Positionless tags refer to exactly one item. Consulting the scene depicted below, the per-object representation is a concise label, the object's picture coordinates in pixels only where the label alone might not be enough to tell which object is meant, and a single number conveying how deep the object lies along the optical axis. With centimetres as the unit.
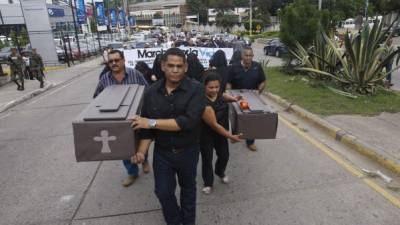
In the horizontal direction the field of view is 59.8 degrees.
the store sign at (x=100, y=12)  4262
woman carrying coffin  355
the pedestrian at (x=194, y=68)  535
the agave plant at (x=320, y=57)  1017
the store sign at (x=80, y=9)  3541
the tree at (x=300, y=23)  1291
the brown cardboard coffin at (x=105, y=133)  283
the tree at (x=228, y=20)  8781
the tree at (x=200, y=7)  12225
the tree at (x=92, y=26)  4912
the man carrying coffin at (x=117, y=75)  418
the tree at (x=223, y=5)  10962
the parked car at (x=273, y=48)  2626
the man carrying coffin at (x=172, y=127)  282
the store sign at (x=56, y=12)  2667
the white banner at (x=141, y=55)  927
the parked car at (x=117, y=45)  2831
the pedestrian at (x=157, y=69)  555
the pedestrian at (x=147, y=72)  575
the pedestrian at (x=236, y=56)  765
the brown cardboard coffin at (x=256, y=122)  371
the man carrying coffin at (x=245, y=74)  517
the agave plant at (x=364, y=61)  857
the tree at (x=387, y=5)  4222
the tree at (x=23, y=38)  2967
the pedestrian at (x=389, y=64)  938
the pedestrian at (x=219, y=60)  641
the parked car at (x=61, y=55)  2833
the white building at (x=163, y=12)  14175
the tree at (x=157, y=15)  14220
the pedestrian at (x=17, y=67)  1401
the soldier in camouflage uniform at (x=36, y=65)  1462
